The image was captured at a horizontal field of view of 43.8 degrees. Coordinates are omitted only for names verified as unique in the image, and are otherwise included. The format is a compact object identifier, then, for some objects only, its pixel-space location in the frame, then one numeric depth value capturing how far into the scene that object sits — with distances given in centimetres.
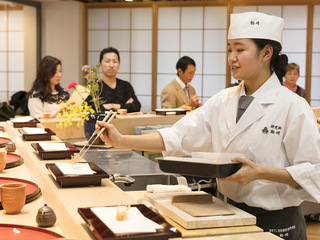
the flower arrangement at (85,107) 293
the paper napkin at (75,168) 154
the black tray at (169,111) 405
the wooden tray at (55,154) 193
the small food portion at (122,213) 105
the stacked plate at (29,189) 141
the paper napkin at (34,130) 252
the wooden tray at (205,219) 120
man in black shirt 441
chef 143
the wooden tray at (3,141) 227
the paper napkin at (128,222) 99
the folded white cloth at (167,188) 158
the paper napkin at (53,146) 200
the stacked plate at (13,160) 188
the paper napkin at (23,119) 304
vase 294
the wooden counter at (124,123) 331
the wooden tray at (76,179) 148
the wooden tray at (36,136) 243
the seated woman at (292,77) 623
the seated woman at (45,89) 448
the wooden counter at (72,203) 117
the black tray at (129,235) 96
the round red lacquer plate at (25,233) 107
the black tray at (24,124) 294
